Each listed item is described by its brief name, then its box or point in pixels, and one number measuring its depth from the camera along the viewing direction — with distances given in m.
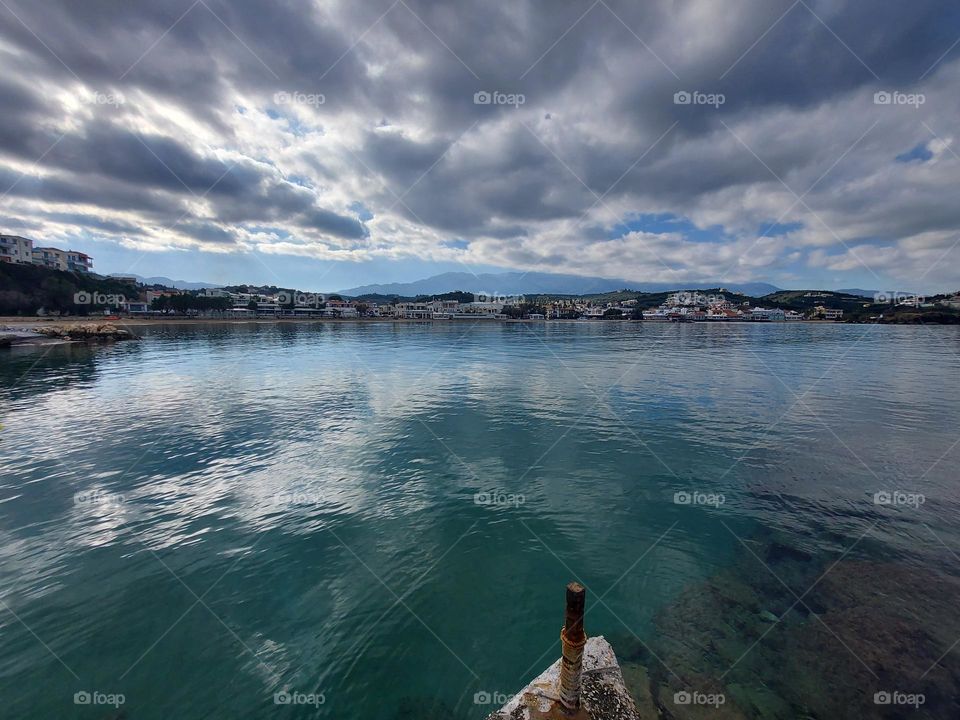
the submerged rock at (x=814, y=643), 6.76
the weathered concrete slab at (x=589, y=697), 5.12
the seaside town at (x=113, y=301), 101.94
